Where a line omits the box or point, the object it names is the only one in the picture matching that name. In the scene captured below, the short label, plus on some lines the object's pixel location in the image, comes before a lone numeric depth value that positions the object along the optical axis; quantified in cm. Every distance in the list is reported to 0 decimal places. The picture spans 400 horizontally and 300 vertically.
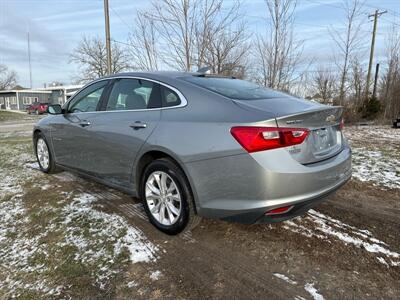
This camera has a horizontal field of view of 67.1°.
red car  3873
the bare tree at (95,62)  4080
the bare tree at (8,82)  7212
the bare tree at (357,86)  1815
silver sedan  231
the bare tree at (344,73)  1402
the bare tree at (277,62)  1160
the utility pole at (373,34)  2249
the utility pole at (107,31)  1490
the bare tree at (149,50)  1195
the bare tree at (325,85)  2031
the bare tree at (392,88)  1672
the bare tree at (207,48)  1073
